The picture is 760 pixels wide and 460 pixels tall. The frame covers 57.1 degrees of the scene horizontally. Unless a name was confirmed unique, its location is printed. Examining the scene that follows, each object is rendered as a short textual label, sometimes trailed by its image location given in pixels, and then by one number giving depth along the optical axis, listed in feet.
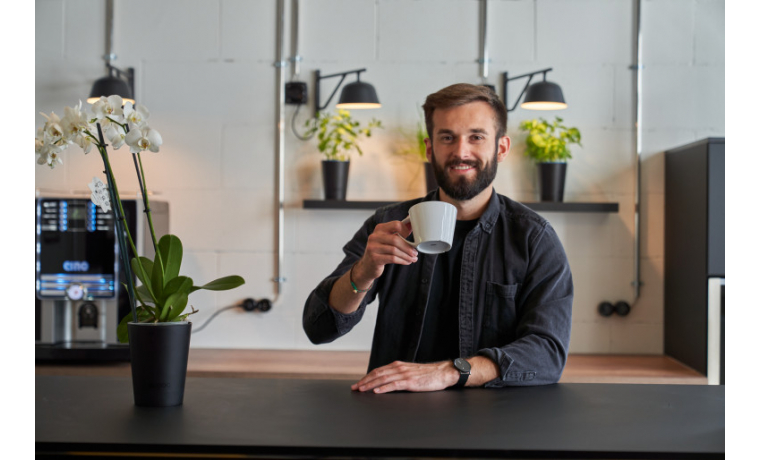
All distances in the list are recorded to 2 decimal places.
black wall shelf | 8.95
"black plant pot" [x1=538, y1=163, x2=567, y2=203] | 8.97
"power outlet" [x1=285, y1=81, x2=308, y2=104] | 9.32
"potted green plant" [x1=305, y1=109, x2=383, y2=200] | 9.00
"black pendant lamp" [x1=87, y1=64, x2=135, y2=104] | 8.60
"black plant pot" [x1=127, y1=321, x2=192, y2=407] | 3.49
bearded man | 5.20
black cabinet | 7.97
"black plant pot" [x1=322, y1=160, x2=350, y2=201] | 8.98
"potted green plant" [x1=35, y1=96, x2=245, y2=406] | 3.38
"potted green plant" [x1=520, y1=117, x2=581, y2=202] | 8.99
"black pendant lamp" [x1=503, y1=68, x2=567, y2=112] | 8.57
